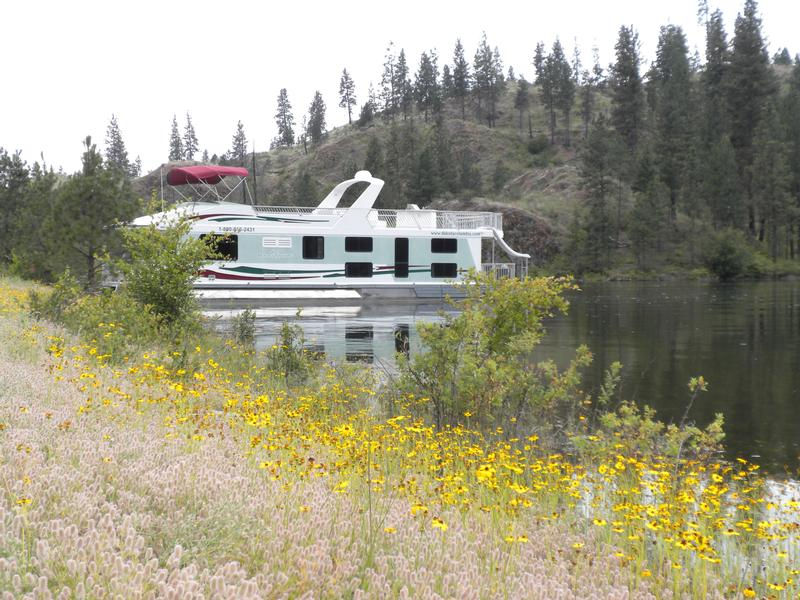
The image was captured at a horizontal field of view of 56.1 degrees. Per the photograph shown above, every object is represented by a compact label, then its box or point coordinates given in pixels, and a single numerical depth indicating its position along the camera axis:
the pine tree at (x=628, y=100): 84.62
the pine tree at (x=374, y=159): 73.94
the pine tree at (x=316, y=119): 113.38
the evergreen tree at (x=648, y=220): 58.38
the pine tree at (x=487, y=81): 109.69
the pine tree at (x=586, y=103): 97.19
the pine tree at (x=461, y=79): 113.38
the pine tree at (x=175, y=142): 127.94
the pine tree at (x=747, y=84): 73.88
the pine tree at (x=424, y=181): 70.81
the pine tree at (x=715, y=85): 71.12
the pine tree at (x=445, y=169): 72.94
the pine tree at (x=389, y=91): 115.14
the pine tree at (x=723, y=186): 62.69
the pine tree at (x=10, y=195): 31.69
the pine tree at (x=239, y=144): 119.31
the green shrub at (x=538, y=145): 92.62
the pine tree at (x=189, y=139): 128.50
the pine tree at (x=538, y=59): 115.19
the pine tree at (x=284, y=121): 127.44
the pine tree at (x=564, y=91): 98.56
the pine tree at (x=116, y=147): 118.31
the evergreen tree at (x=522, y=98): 104.88
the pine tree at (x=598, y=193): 58.97
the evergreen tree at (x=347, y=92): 122.56
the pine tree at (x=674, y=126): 67.38
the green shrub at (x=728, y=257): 54.88
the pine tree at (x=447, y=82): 115.89
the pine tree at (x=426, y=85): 109.06
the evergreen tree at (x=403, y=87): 113.50
